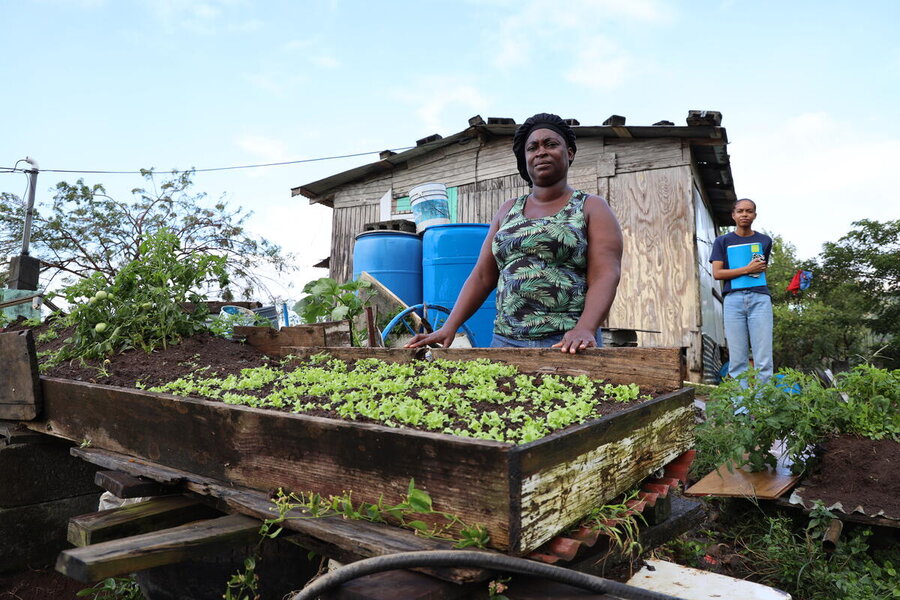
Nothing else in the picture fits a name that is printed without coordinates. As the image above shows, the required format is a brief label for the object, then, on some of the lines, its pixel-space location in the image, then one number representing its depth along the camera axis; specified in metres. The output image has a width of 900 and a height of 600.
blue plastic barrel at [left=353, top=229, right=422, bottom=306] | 6.01
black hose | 0.94
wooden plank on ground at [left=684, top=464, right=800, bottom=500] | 2.76
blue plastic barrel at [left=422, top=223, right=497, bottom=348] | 5.55
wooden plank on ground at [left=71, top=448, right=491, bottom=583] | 1.04
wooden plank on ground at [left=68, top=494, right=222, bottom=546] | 1.34
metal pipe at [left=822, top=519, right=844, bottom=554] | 2.40
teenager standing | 4.59
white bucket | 6.27
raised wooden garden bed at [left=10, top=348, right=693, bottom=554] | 1.01
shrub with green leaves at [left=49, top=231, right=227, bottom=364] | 3.00
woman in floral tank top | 2.39
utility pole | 7.00
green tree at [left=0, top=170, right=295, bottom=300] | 15.30
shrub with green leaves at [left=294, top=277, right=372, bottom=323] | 4.84
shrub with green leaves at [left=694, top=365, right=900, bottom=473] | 2.74
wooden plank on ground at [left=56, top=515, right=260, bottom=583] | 1.05
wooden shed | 7.38
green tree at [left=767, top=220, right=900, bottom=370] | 17.77
